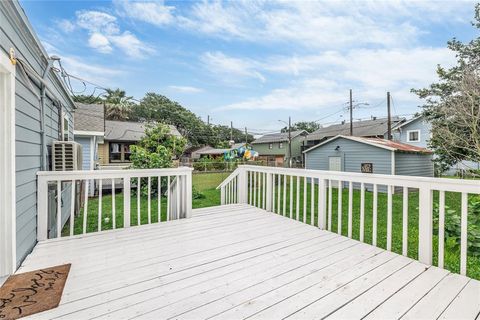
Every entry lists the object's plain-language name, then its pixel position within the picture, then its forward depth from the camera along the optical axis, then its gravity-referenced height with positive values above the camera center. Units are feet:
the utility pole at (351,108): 60.42 +12.85
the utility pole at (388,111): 48.42 +9.43
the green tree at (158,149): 28.35 +1.63
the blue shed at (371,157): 35.50 +0.17
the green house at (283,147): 95.86 +4.69
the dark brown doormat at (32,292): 5.02 -3.16
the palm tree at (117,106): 83.76 +18.71
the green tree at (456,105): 21.61 +5.57
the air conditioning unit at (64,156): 11.84 +0.12
